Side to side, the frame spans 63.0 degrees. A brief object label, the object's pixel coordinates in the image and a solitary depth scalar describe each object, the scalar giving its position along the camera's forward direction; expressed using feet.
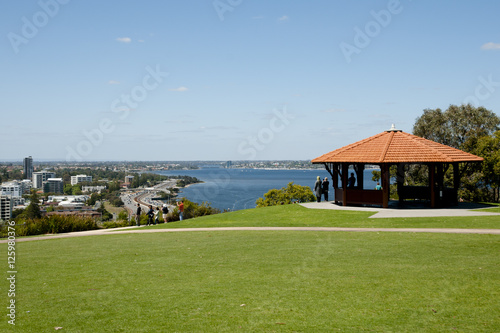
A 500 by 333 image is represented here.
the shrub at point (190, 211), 89.71
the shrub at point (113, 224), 83.63
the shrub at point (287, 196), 137.59
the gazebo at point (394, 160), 73.87
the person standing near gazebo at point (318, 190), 88.43
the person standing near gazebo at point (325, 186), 90.33
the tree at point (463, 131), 117.29
